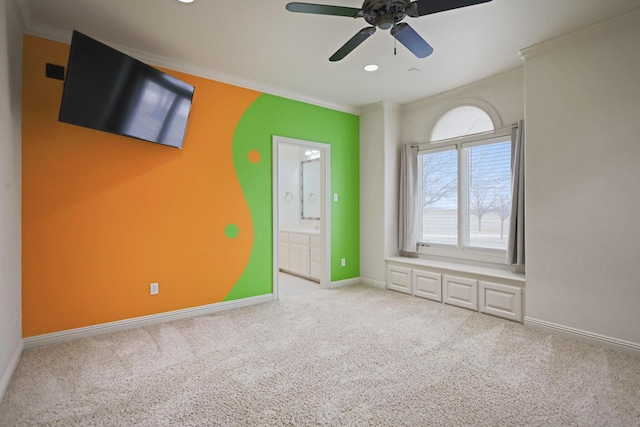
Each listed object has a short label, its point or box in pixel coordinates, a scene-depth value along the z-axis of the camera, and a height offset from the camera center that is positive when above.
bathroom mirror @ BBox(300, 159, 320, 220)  6.80 +0.49
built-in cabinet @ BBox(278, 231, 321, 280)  5.41 -0.72
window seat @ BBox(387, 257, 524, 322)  3.56 -0.88
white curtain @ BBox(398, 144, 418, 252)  4.87 +0.19
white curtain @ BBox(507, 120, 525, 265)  3.67 +0.08
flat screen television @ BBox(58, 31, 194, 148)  2.45 +0.97
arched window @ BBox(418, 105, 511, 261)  4.07 +0.35
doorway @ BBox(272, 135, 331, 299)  4.54 +0.00
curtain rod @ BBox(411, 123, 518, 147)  3.91 +1.00
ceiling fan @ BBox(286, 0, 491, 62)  1.99 +1.25
